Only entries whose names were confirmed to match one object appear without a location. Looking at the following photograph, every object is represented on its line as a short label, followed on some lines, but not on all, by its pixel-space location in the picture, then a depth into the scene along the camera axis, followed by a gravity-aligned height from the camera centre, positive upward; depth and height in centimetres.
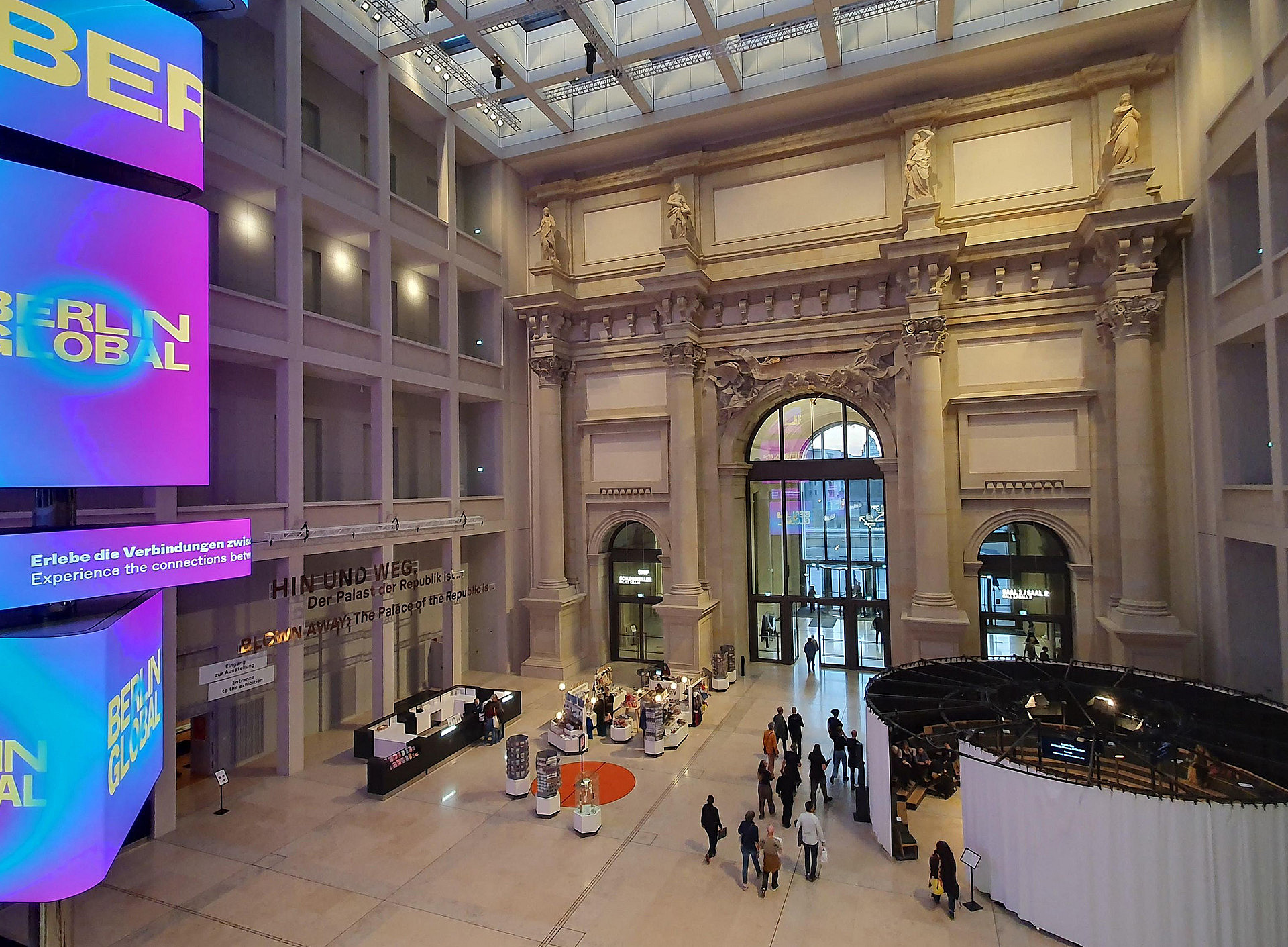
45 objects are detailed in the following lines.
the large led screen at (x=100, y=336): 734 +203
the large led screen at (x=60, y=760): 672 -263
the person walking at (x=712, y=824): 1002 -493
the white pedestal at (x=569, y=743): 1388 -521
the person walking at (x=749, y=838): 935 -483
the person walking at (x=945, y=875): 854 -494
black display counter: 1262 -513
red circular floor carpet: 1232 -553
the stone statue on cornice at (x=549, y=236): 2089 +813
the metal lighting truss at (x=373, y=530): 1358 -69
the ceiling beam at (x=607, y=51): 1497 +1085
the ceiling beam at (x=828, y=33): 1522 +1096
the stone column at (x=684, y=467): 1945 +77
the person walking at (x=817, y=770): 1166 -488
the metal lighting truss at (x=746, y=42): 1656 +1150
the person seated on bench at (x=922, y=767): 1212 -505
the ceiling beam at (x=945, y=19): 1540 +1103
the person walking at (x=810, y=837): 949 -490
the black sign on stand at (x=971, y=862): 875 -496
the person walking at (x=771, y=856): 916 -499
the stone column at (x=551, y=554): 2022 -179
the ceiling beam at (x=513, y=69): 1507 +1088
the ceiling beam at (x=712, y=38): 1520 +1090
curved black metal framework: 856 -351
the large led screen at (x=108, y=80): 743 +516
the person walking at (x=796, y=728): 1304 -470
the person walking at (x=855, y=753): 1195 -470
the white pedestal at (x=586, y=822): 1091 -532
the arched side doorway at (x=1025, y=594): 1723 -278
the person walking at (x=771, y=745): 1276 -483
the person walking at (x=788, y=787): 1110 -489
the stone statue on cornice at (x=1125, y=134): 1534 +803
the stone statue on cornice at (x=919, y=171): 1712 +814
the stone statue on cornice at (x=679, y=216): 1944 +805
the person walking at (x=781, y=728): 1329 -471
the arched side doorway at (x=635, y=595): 2125 -319
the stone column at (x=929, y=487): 1672 +4
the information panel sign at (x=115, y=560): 733 -70
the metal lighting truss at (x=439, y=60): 1558 +1124
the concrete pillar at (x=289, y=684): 1371 -377
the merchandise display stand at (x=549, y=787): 1158 -503
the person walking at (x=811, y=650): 1955 -463
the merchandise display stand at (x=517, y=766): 1238 -497
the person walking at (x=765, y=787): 1103 -487
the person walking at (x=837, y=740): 1248 -464
